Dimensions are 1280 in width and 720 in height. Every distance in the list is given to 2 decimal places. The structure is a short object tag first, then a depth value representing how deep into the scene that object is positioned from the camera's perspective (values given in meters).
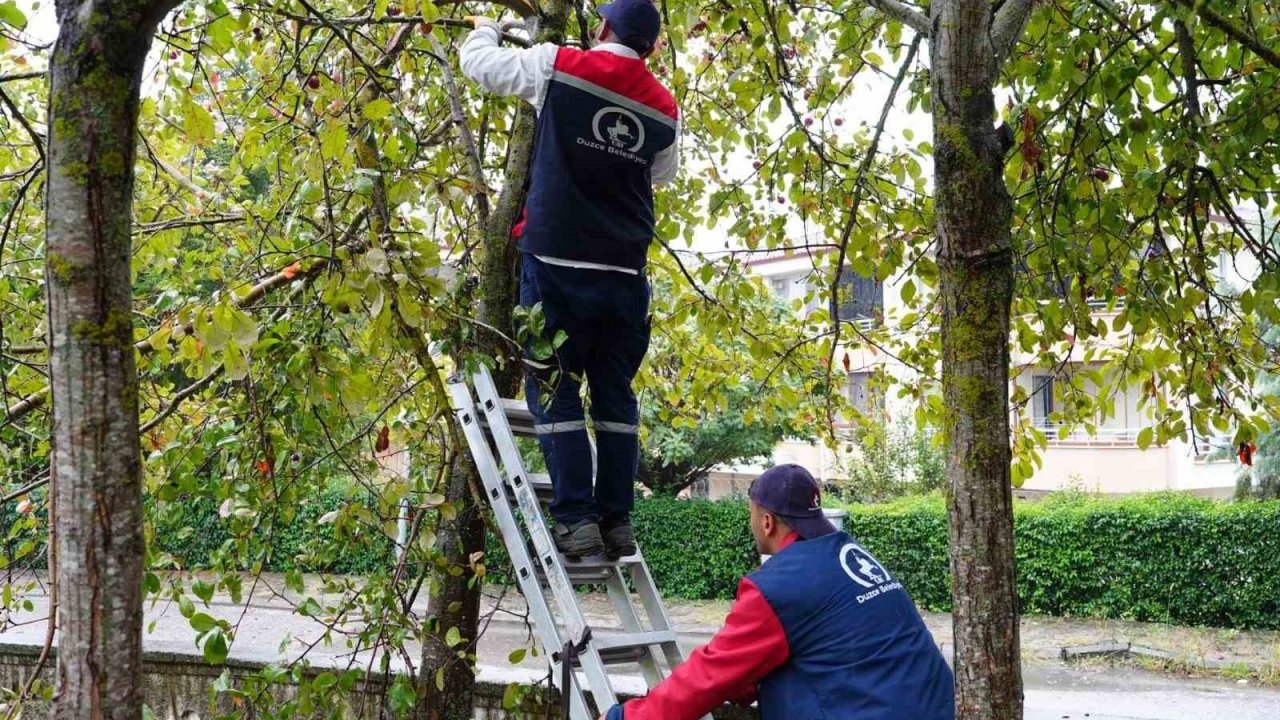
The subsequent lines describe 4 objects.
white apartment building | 27.84
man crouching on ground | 3.29
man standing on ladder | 4.07
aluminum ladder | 3.77
